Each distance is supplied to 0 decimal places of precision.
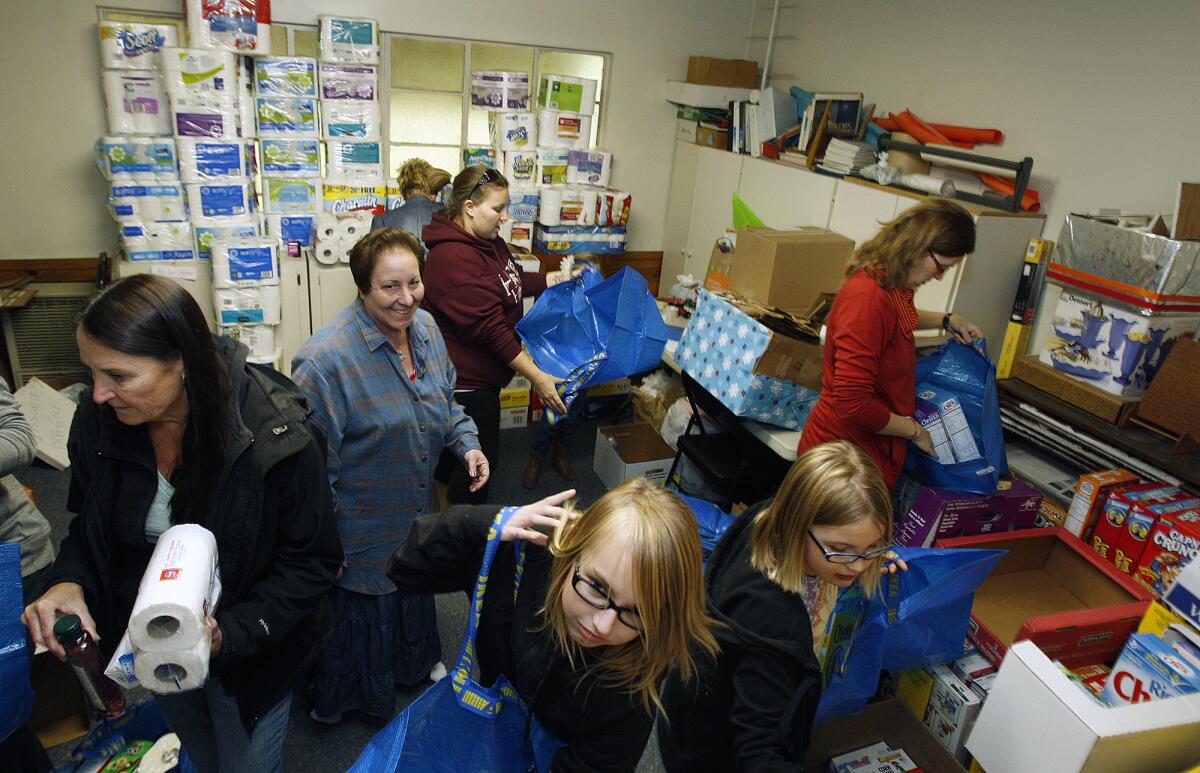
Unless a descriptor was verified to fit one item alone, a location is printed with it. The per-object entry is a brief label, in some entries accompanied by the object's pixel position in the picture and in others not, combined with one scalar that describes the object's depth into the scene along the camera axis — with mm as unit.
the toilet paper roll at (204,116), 3477
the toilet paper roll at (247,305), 3791
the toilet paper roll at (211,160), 3561
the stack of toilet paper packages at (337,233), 3955
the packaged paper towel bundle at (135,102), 3495
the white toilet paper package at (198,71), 3400
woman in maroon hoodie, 2594
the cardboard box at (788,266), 3170
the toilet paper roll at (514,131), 4266
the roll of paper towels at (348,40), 3754
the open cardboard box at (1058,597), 1871
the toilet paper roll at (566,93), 4320
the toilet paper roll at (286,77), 3660
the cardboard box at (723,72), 4613
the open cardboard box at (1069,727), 1338
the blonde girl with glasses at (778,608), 1339
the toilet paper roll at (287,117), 3756
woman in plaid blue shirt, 1839
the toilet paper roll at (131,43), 3391
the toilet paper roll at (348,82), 3805
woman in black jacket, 1190
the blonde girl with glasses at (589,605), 1066
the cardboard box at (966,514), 2314
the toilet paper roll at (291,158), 3850
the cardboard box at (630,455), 3582
